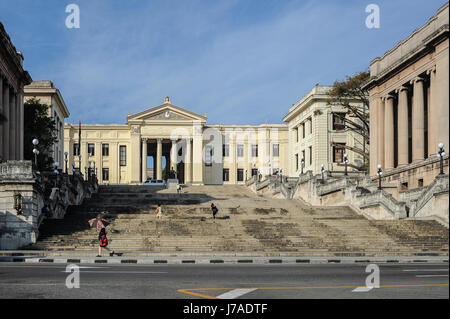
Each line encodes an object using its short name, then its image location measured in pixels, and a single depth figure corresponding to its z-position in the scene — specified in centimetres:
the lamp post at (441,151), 3827
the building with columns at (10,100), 5466
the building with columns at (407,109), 4819
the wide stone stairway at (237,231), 3036
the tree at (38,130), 6153
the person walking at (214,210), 3841
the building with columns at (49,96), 8556
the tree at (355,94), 6938
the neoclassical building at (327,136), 8475
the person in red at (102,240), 2667
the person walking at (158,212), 3794
